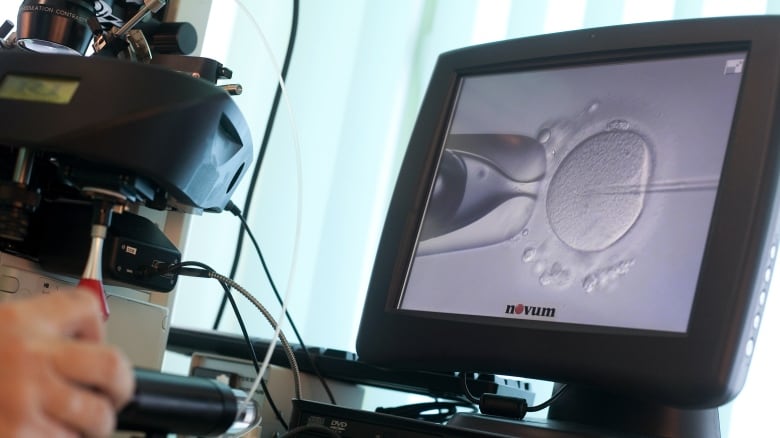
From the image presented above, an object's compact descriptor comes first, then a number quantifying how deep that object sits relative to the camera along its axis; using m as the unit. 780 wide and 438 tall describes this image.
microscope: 0.69
